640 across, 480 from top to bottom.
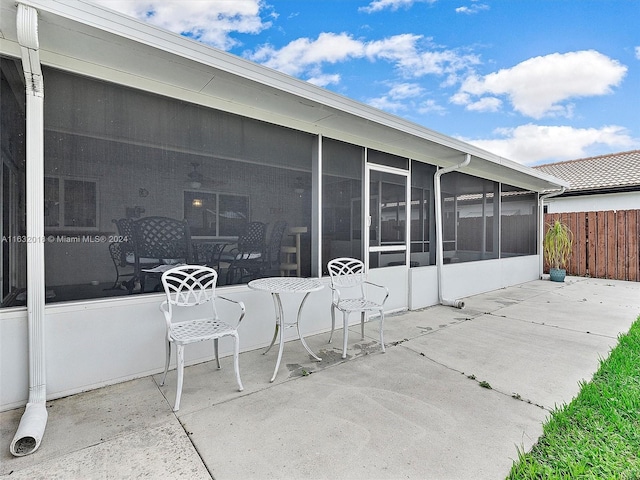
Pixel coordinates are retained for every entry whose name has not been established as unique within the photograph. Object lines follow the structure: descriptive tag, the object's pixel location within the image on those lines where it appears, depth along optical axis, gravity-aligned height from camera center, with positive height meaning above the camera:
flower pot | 7.72 -0.98
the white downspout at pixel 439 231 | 5.19 +0.07
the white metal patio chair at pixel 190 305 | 2.19 -0.62
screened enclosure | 2.30 +0.42
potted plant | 7.82 -0.33
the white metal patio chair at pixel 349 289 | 3.17 -0.68
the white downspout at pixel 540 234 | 8.34 +0.01
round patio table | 2.66 -0.45
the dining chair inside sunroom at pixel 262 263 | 3.23 -0.28
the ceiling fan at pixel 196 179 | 2.89 +0.54
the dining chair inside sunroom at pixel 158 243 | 2.67 -0.06
